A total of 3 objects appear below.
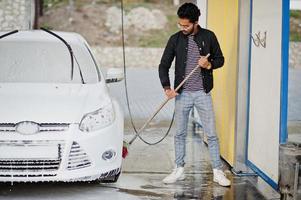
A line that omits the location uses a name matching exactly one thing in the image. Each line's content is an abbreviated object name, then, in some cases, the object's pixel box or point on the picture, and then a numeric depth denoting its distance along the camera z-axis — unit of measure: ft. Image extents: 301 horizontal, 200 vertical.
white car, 36.52
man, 40.19
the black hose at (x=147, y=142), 58.09
